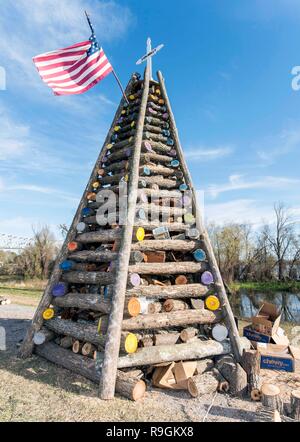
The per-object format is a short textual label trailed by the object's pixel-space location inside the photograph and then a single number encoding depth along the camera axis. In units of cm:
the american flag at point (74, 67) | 596
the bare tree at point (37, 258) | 2783
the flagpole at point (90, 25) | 626
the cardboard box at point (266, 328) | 628
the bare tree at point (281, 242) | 3721
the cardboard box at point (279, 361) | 550
